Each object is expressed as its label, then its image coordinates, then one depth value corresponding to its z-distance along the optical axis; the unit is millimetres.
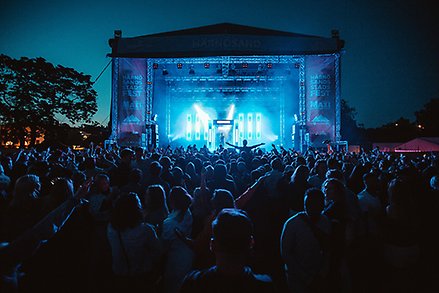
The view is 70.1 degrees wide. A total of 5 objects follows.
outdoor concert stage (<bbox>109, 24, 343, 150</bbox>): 18453
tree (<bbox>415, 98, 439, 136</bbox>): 50281
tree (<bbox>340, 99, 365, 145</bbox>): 43519
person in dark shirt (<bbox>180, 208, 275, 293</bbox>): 1471
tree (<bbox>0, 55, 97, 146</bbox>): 25094
